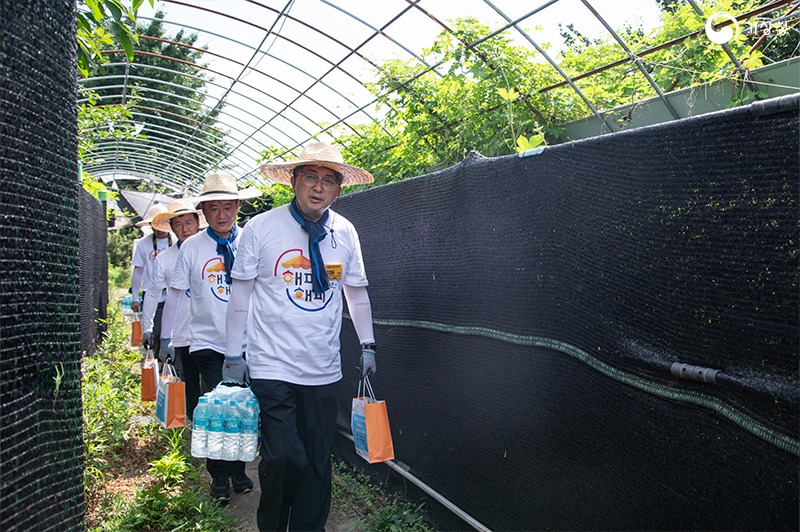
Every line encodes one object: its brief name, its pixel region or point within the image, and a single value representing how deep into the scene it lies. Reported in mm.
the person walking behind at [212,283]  4703
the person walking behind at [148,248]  8000
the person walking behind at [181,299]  5125
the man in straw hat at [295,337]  3490
